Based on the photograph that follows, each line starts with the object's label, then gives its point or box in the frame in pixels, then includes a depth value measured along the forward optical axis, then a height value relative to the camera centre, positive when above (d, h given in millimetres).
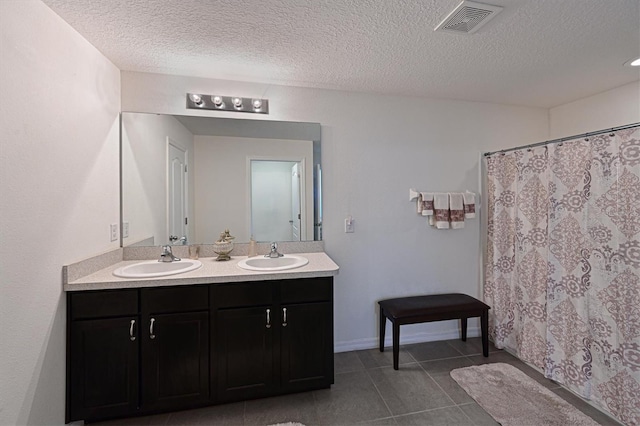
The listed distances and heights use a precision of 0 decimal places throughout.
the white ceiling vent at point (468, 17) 1453 +1048
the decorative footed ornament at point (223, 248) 2207 -275
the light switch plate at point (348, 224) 2580 -119
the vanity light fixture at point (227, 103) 2275 +903
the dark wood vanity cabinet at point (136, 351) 1661 -837
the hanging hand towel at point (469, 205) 2729 +43
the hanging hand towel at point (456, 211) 2704 -12
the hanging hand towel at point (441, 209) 2676 +8
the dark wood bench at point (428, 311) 2275 -838
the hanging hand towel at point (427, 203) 2658 +66
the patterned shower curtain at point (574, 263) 1681 -395
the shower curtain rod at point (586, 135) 1631 +480
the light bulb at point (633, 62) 2003 +1049
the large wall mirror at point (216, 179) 2236 +277
